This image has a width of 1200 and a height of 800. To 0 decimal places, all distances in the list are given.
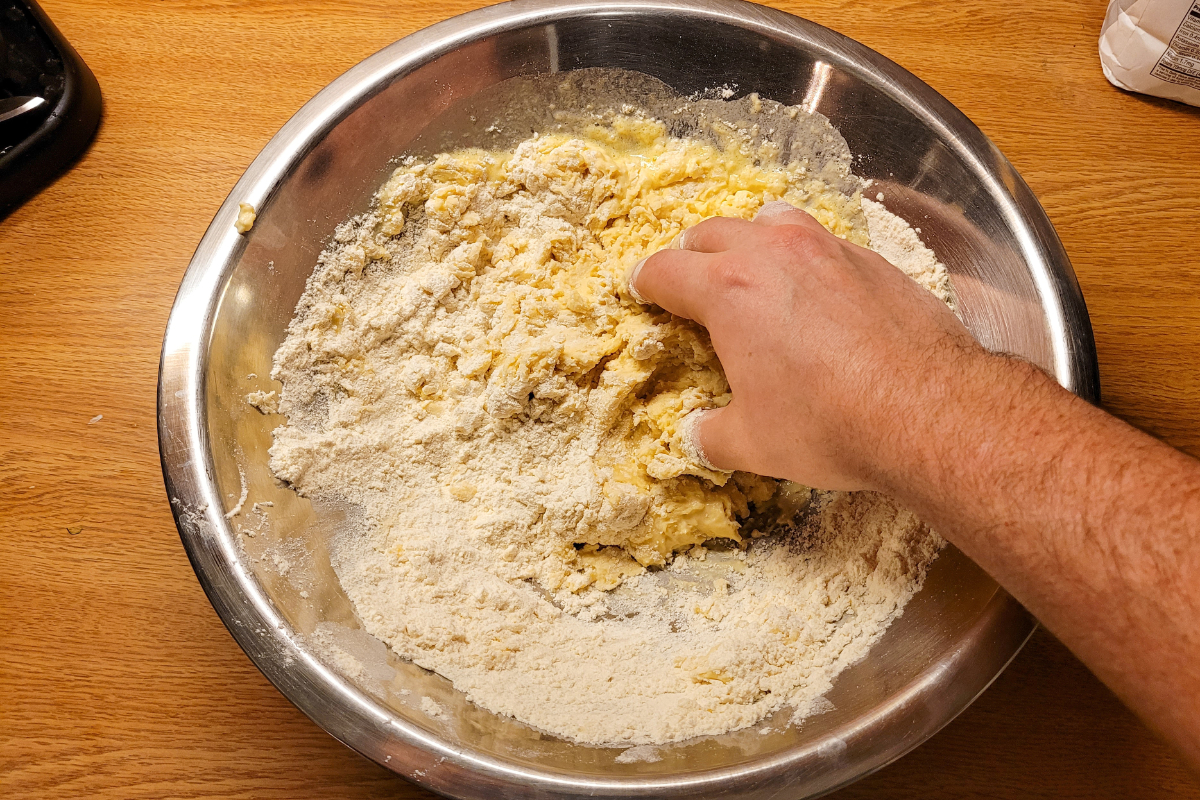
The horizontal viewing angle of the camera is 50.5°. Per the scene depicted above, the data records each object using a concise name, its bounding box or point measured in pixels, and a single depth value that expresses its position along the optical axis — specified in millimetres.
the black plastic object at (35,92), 580
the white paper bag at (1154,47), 564
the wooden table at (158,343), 540
